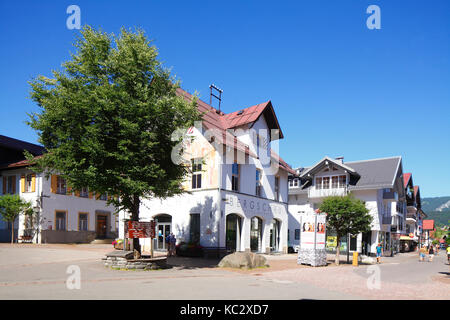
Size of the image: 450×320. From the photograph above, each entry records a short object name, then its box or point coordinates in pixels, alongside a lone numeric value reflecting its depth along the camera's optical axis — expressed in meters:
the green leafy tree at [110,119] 15.90
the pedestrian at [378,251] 33.86
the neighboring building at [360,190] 39.28
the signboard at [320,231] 23.03
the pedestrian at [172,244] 25.10
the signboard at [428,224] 97.13
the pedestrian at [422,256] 35.53
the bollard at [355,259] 24.64
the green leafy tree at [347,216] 25.00
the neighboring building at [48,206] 33.38
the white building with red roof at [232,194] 25.50
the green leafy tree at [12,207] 32.22
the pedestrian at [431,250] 52.64
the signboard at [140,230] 17.36
